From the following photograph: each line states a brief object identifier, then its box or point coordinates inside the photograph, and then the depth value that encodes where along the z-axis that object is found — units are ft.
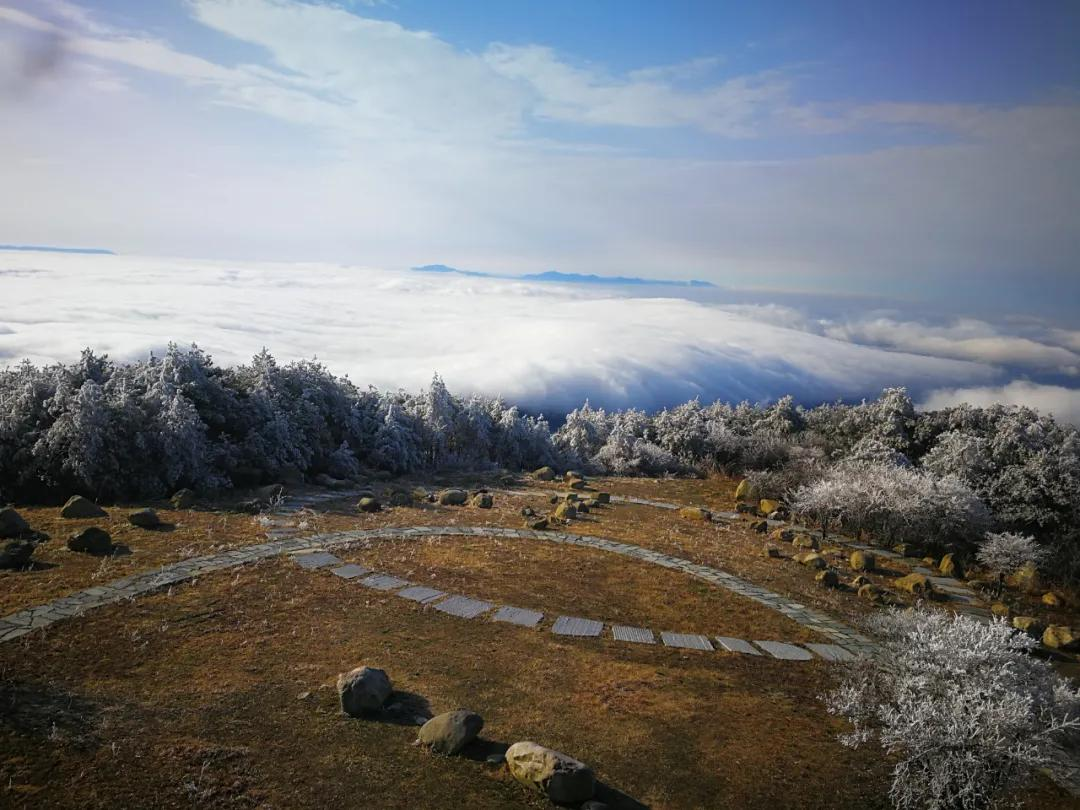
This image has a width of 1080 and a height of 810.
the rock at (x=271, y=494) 52.29
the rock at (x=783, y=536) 52.95
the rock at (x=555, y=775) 18.60
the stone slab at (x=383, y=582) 35.04
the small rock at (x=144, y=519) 42.86
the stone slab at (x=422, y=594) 33.60
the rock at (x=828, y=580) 41.75
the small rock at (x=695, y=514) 58.18
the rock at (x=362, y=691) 22.18
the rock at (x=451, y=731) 20.48
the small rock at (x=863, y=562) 46.47
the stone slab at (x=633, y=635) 30.76
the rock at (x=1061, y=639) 35.70
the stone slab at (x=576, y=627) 30.96
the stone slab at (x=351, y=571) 36.52
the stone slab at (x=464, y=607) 32.12
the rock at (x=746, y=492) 69.64
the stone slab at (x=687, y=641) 30.39
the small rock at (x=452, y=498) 57.41
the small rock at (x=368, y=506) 52.29
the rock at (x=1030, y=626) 36.86
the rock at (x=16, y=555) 33.17
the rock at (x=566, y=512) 54.19
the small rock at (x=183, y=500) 48.98
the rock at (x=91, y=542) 36.50
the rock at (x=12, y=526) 38.11
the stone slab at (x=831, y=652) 30.22
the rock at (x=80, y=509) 43.98
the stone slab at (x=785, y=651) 30.08
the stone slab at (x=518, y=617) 31.65
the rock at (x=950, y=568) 48.01
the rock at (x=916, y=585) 42.47
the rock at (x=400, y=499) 55.77
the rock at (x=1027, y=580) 46.52
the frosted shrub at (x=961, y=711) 17.84
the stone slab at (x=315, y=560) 37.71
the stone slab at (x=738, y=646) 30.22
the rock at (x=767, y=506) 63.36
